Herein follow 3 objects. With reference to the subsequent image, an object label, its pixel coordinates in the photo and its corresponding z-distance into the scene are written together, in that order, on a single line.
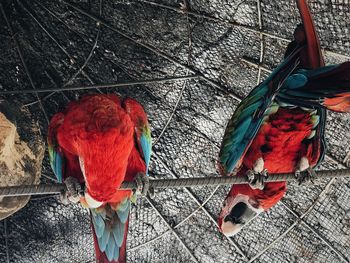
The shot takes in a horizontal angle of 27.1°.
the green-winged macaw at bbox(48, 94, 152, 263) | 3.12
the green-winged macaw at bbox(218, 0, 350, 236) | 3.03
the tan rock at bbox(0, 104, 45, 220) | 3.69
